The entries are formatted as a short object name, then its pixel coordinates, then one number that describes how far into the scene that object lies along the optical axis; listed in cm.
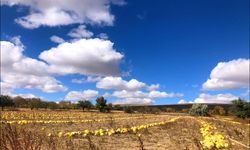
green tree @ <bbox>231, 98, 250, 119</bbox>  3196
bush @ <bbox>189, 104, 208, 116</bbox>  3736
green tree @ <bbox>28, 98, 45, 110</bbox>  4606
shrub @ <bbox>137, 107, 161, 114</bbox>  5066
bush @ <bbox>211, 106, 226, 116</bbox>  4859
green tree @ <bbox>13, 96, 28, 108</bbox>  5698
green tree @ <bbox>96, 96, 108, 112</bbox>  4361
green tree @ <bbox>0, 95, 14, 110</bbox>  4075
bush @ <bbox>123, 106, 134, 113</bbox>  4428
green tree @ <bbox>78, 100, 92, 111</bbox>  4919
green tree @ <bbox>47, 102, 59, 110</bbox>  5065
